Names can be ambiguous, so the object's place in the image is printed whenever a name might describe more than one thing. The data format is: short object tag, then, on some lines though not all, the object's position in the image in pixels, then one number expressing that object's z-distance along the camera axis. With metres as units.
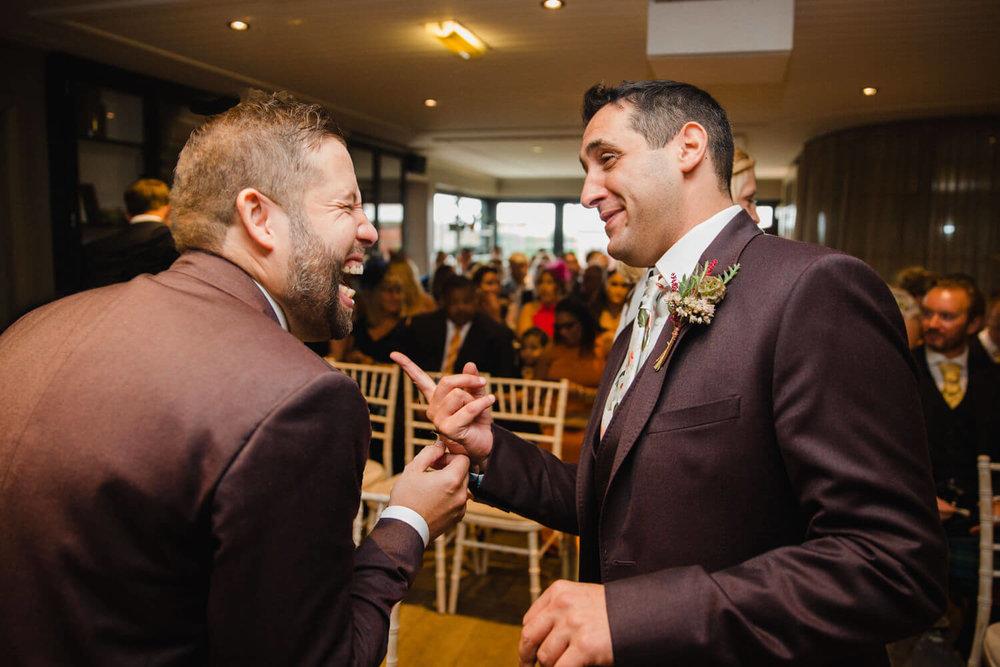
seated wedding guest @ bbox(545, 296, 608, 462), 4.37
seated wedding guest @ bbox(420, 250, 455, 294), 10.28
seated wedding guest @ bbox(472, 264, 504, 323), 5.86
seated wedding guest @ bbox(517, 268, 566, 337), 5.87
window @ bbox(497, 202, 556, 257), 16.75
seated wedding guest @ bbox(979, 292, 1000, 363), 3.90
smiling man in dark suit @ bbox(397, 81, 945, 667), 0.87
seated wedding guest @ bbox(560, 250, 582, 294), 9.17
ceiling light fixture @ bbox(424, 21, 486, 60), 4.55
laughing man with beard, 0.78
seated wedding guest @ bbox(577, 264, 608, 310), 7.36
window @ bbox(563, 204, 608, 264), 16.55
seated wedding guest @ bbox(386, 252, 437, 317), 5.78
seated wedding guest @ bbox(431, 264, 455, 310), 6.48
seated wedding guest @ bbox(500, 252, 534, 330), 9.41
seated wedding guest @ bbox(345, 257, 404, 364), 4.62
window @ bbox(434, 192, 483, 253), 13.77
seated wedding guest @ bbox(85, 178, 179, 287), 3.25
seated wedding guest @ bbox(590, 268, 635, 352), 5.18
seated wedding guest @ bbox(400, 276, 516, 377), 4.27
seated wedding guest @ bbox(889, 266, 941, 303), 4.54
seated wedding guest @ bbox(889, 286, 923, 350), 3.13
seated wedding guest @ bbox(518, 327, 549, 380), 4.51
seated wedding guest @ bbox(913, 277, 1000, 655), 2.66
